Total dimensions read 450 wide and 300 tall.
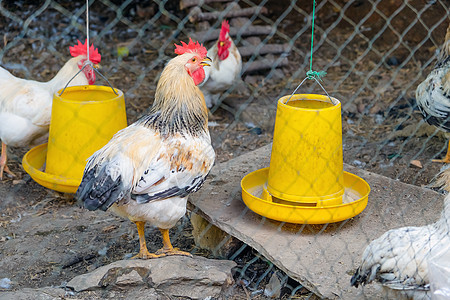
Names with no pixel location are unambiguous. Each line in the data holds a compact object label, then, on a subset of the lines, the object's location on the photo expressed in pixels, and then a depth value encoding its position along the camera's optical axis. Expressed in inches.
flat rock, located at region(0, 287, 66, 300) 81.4
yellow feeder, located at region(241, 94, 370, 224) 95.7
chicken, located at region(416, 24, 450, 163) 124.4
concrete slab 89.0
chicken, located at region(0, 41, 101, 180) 127.4
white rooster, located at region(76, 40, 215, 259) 89.0
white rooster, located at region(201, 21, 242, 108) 166.4
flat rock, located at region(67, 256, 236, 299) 87.8
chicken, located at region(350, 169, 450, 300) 77.0
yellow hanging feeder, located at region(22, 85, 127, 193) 113.4
